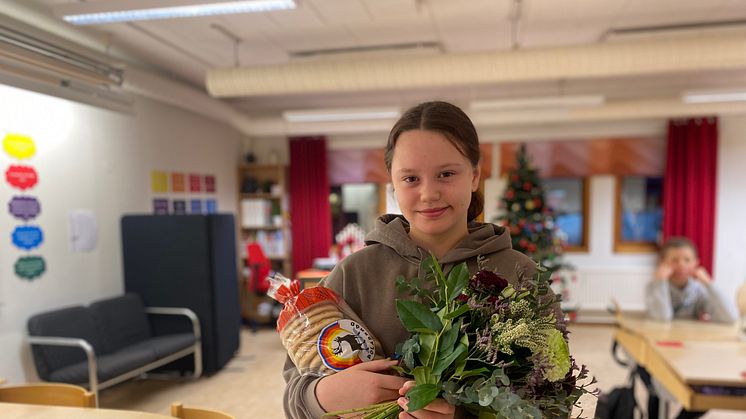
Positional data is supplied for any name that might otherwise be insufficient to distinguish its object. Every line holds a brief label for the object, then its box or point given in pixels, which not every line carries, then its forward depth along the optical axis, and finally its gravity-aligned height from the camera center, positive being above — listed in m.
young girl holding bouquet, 0.82 -0.13
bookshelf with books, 6.75 -0.49
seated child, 3.29 -0.85
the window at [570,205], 6.57 -0.32
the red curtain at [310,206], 6.92 -0.30
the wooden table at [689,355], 2.22 -1.03
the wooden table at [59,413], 1.62 -0.85
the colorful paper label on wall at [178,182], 5.22 +0.08
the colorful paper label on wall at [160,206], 4.90 -0.19
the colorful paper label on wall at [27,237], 3.35 -0.36
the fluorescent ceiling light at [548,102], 4.87 +0.94
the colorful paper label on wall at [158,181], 4.89 +0.09
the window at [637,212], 6.39 -0.43
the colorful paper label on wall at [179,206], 5.22 -0.21
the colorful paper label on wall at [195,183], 5.56 +0.07
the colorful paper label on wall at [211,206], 5.89 -0.23
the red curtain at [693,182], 5.91 +0.00
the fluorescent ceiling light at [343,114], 5.32 +0.90
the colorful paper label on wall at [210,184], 5.92 +0.06
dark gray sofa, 3.28 -1.31
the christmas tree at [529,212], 5.21 -0.34
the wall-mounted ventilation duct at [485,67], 3.45 +1.00
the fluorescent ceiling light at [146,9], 2.80 +1.20
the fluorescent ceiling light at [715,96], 4.80 +0.96
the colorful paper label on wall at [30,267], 3.37 -0.60
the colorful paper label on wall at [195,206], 5.51 -0.22
